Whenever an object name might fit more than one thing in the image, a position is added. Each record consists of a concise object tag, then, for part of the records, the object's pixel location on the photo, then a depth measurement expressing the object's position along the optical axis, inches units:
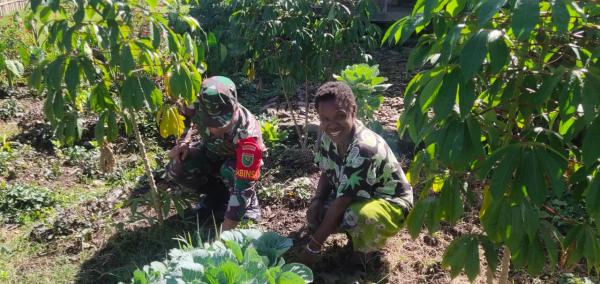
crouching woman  102.4
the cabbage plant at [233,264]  79.4
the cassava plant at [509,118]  53.4
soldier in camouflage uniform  117.3
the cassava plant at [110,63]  92.0
